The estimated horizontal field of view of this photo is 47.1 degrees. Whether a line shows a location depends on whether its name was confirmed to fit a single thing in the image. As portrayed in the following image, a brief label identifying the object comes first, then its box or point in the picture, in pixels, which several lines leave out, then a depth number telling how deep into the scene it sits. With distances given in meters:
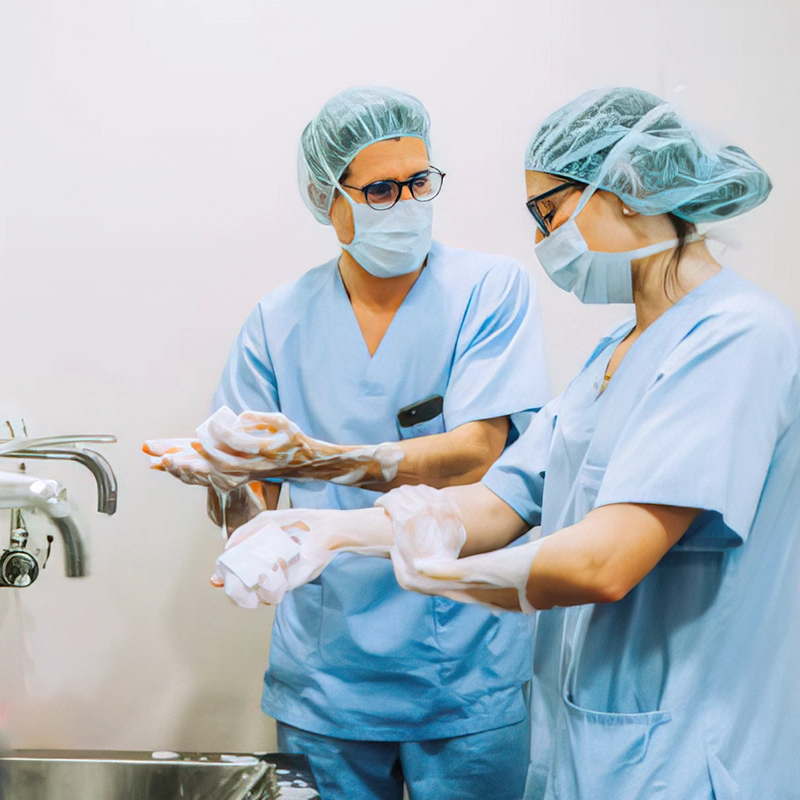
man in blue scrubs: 1.53
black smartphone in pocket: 1.57
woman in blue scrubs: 0.98
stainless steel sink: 1.33
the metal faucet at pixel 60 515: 1.27
